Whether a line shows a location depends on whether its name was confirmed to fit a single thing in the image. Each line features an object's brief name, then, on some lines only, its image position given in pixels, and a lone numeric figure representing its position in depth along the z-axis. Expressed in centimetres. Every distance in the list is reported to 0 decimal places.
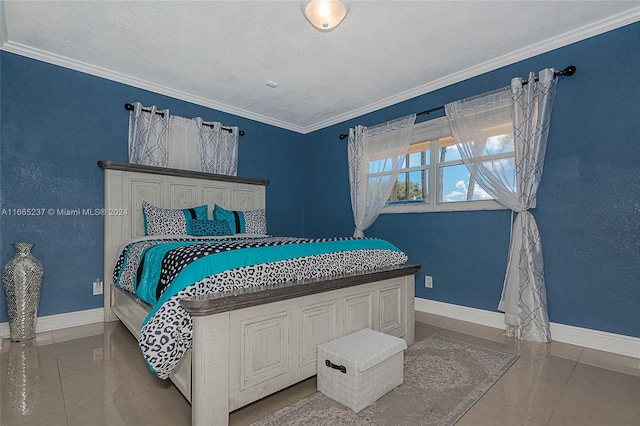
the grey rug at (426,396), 157
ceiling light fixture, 202
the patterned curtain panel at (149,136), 342
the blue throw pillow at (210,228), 331
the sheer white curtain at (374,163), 384
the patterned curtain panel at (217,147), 395
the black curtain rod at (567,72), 262
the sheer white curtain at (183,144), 371
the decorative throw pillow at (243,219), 371
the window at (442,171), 300
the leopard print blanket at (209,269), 152
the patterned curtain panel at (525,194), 269
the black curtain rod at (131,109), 338
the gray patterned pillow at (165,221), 316
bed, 144
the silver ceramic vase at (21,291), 257
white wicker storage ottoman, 164
